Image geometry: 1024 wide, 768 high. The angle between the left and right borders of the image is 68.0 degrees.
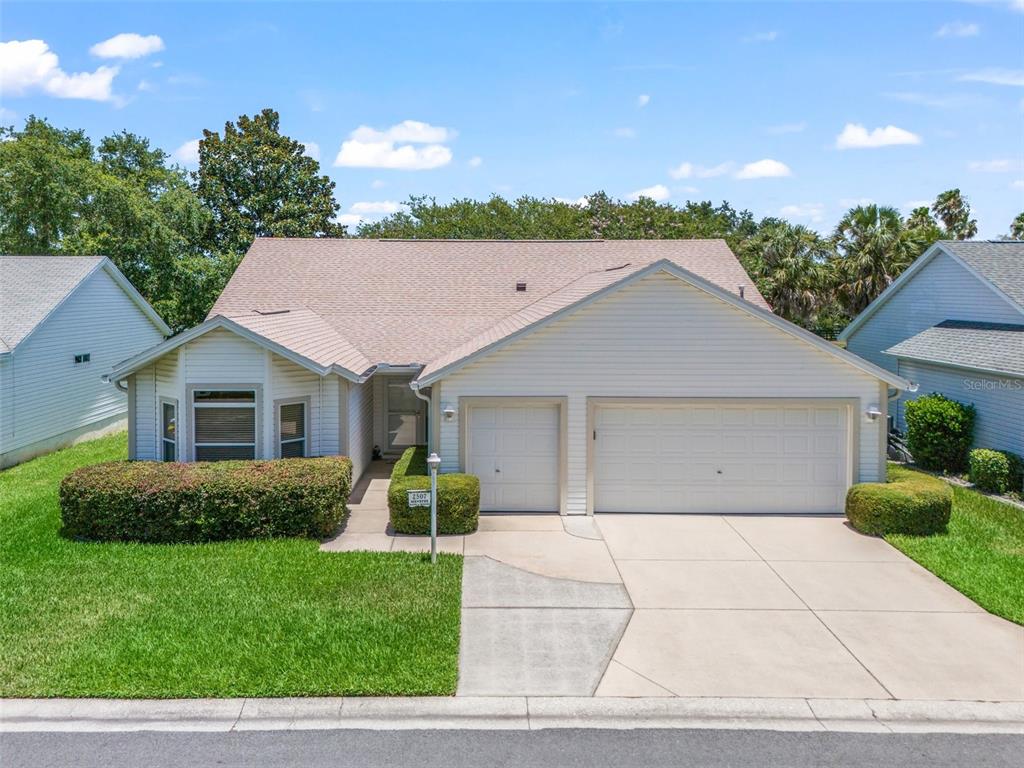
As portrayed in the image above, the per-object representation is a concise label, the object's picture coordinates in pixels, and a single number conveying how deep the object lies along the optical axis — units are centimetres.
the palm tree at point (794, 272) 3288
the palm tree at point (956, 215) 4203
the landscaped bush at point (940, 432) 1767
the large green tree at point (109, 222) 3003
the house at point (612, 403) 1391
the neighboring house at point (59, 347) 1853
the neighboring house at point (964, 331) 1681
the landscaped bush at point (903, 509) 1265
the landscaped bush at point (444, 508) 1256
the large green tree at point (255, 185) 3609
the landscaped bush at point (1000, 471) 1572
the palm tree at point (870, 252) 2991
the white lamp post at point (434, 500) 1091
